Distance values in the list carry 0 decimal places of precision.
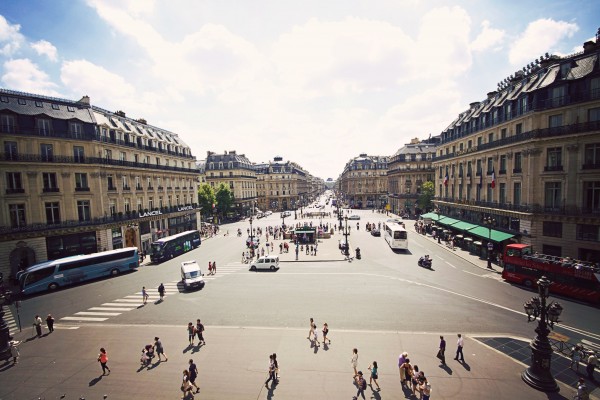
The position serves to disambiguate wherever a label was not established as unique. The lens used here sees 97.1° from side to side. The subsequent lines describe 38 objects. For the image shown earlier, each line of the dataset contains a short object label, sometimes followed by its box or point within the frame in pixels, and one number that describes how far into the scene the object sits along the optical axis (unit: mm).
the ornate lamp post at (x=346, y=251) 34156
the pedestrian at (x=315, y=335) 14698
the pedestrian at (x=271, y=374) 11853
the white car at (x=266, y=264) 29656
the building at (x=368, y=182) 104125
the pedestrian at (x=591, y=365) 11677
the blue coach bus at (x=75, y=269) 24359
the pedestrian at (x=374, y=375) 11478
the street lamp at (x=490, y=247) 28641
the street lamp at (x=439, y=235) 41834
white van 23958
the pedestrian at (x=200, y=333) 15086
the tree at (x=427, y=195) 63438
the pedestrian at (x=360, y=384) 10992
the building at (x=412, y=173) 74250
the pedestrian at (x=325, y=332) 14828
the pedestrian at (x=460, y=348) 13102
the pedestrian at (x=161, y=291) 22047
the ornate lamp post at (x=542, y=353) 11383
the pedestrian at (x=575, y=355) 12656
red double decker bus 19333
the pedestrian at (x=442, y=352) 13148
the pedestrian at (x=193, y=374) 11523
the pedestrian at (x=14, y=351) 14719
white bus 35781
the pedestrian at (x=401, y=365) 11629
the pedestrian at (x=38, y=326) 16984
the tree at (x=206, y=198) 65750
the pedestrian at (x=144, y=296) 21641
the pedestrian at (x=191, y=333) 15133
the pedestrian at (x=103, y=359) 12875
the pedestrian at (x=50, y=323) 17484
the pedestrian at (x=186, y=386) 11164
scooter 28719
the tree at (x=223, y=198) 71375
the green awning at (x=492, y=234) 30248
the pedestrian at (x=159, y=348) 13852
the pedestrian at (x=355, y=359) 12172
